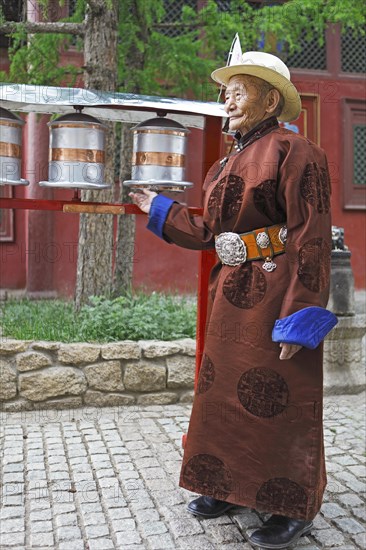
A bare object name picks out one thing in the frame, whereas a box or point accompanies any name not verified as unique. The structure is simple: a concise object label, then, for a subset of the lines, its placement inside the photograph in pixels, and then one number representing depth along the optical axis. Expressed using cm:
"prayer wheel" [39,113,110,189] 325
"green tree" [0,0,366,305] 595
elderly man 275
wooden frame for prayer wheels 320
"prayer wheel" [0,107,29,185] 318
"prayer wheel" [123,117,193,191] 332
